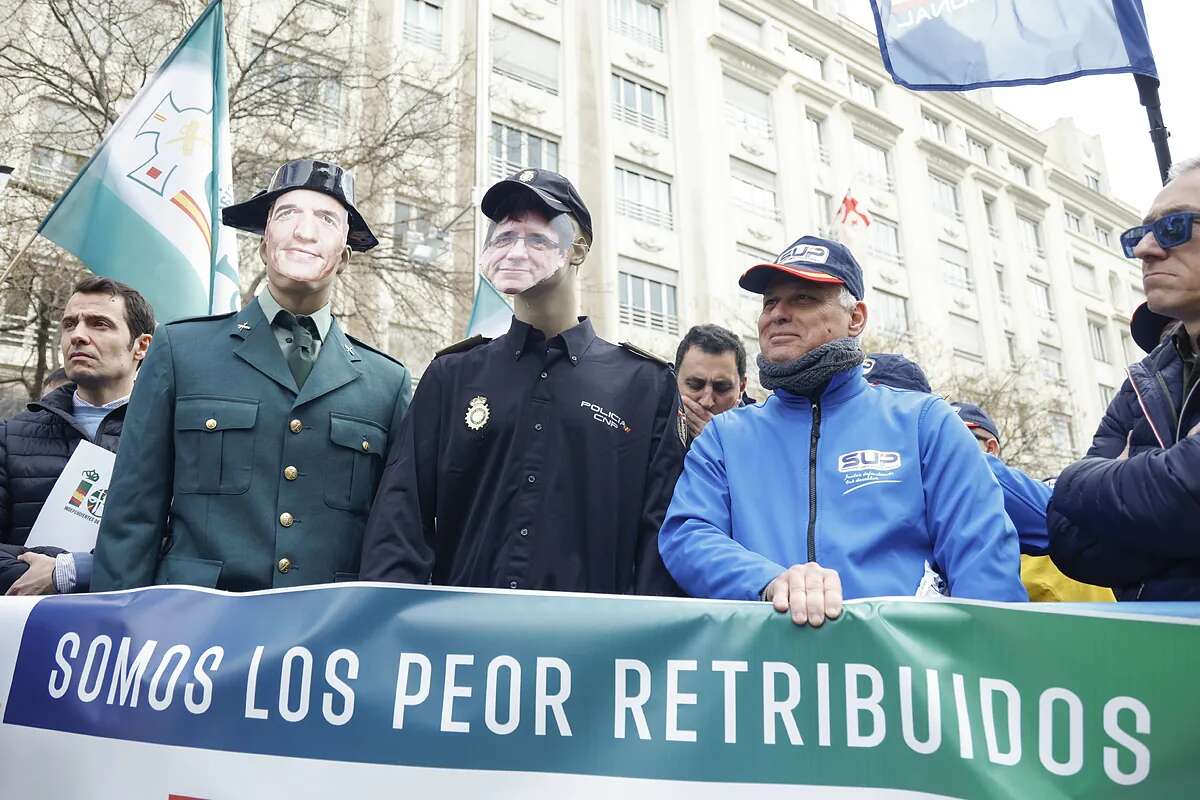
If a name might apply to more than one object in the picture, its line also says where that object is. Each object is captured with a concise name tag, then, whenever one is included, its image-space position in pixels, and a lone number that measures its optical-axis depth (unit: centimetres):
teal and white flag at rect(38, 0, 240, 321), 516
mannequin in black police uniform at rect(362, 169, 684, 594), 258
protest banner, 183
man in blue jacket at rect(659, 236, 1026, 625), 215
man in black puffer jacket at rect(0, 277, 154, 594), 317
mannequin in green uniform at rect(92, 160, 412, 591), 257
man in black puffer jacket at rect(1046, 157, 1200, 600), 197
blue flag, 398
